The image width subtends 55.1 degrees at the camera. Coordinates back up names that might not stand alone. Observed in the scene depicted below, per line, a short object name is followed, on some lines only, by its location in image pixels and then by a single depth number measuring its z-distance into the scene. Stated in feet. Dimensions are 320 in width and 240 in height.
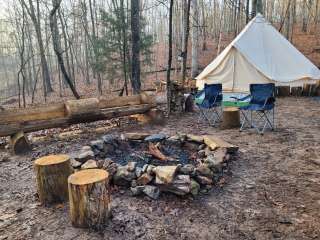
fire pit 11.00
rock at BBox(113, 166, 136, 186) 11.48
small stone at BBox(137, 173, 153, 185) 11.23
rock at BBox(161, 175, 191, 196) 10.68
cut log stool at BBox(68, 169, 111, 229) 8.81
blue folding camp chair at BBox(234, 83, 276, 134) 18.74
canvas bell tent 29.28
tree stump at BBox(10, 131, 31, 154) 16.55
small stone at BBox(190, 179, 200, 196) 10.96
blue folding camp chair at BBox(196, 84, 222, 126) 21.13
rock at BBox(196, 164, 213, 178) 11.72
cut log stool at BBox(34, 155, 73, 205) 10.47
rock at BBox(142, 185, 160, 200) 10.73
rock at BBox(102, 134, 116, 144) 15.05
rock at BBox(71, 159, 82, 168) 12.40
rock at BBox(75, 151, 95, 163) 12.75
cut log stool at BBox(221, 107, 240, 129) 19.98
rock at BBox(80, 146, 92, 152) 13.83
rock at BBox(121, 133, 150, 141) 15.64
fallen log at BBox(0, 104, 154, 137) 16.61
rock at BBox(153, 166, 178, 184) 10.81
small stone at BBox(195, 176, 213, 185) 11.50
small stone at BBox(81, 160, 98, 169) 11.82
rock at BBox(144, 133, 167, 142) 15.49
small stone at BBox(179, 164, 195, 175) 11.51
